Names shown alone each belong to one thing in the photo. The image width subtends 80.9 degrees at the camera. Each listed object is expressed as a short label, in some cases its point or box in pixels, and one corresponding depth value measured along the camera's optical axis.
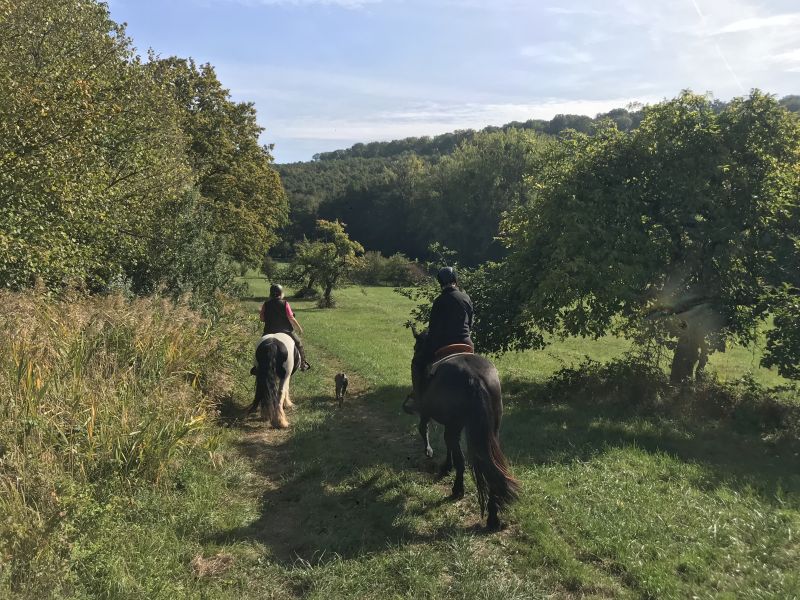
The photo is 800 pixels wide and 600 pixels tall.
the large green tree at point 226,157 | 25.69
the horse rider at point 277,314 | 10.01
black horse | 5.29
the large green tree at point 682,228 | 9.91
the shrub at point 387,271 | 59.53
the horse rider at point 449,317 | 6.65
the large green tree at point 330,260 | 36.12
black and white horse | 8.77
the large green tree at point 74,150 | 9.11
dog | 10.41
